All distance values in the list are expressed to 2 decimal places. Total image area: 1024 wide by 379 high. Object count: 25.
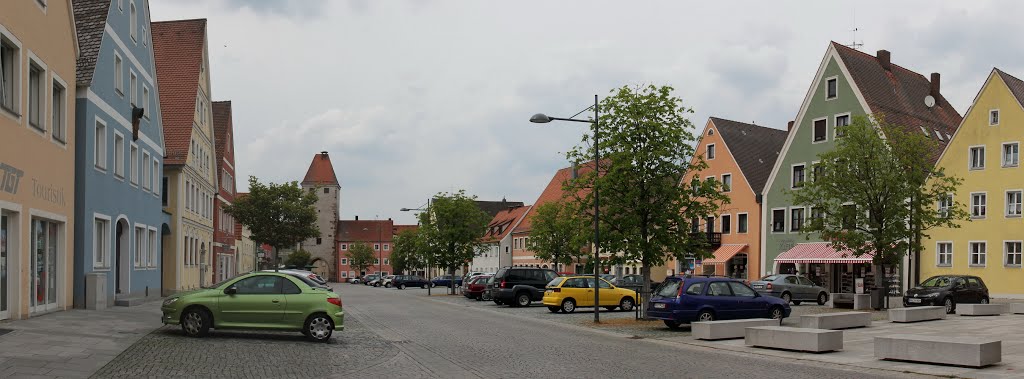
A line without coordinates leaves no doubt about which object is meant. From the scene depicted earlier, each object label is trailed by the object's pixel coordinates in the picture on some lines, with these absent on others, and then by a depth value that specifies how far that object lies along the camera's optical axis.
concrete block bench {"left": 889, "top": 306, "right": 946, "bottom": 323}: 26.62
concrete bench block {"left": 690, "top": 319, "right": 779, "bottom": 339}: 20.83
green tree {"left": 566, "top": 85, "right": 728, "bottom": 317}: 27.50
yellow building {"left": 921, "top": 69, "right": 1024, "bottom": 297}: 45.31
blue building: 26.00
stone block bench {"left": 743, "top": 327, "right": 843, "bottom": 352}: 17.62
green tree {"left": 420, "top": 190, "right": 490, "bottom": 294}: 56.53
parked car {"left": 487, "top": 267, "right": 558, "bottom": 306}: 39.97
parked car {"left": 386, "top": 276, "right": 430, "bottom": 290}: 83.62
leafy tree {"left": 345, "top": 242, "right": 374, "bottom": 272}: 142.25
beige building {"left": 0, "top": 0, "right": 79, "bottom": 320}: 19.94
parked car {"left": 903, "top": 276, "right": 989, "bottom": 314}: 34.56
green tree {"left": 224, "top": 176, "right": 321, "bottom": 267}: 62.12
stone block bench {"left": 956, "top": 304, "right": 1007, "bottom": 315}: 30.00
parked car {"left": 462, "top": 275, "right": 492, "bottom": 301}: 47.78
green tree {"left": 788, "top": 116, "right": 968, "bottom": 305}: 33.00
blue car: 24.11
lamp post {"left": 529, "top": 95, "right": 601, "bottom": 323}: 27.70
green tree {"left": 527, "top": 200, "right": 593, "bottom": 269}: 63.19
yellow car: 34.19
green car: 18.69
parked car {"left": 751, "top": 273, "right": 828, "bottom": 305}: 41.12
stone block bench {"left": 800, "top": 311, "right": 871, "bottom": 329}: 22.96
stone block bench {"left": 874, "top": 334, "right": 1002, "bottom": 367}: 14.89
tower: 142.88
